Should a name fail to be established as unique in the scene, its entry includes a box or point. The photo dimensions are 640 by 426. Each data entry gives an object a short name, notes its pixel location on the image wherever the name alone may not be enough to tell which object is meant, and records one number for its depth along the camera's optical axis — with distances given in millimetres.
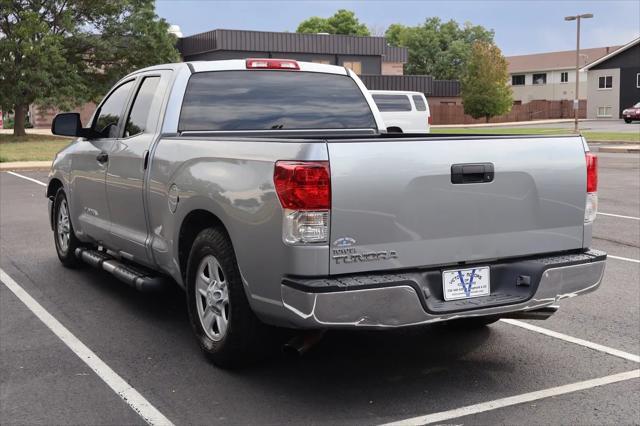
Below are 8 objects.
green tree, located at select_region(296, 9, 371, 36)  103562
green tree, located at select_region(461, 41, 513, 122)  65688
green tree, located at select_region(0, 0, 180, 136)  37375
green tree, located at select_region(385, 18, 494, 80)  88750
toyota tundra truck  4090
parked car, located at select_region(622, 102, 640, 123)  58531
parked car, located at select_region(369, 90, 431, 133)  26938
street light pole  49181
